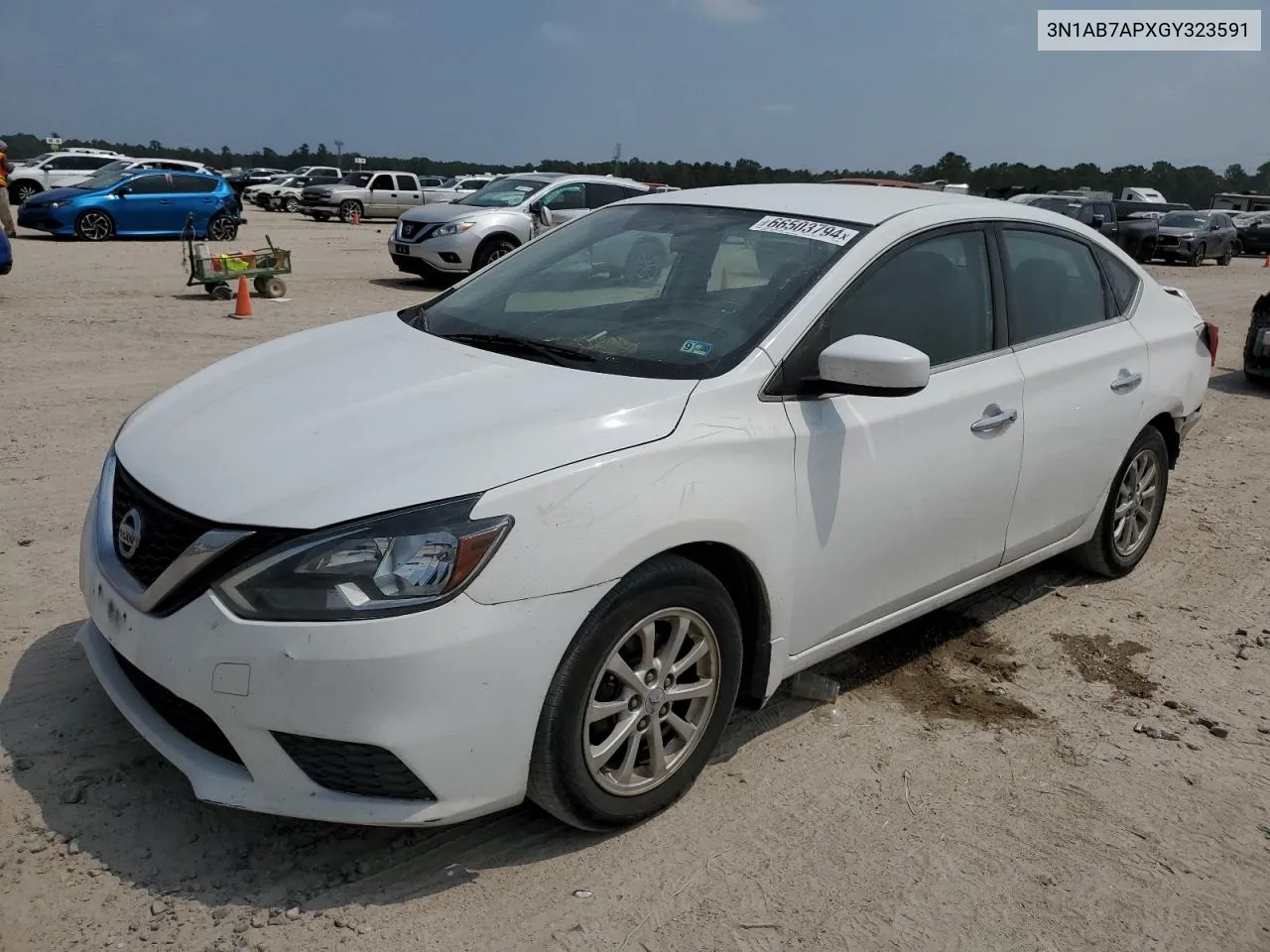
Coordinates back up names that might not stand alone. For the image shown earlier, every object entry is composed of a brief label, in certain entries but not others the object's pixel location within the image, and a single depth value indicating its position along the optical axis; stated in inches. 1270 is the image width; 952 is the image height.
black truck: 933.8
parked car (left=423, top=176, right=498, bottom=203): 1448.1
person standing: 704.4
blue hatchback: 821.9
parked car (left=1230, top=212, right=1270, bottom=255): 1373.0
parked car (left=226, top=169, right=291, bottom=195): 1845.2
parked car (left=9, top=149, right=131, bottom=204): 1045.8
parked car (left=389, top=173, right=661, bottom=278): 607.2
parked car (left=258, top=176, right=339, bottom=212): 1598.2
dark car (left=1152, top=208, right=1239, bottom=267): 1097.4
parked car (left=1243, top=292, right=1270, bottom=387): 398.6
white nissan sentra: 100.1
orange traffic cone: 458.0
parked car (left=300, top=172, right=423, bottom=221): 1369.3
